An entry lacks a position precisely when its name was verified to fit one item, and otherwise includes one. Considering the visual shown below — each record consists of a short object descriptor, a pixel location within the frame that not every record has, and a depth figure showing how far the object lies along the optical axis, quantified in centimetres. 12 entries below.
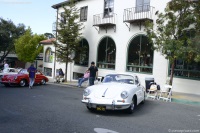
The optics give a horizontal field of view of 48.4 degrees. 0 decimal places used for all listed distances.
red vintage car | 1432
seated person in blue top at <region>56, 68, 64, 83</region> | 1950
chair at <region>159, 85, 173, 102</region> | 1145
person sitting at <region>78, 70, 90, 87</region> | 1602
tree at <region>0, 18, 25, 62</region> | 3509
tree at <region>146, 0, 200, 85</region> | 1166
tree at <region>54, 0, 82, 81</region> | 1959
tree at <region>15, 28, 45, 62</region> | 3112
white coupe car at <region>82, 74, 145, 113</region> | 697
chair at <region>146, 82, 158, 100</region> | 1188
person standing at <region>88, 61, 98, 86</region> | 1410
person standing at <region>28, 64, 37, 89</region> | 1392
